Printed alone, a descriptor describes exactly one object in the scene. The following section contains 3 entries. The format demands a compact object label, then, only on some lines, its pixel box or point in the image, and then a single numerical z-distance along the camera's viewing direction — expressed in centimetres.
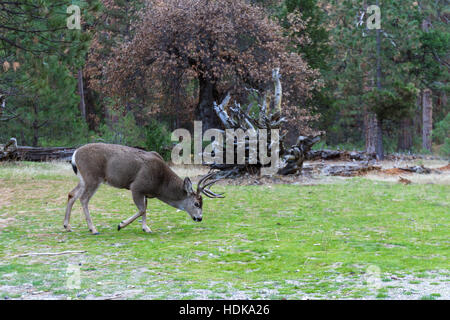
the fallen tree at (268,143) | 1934
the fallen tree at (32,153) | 2278
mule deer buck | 1009
